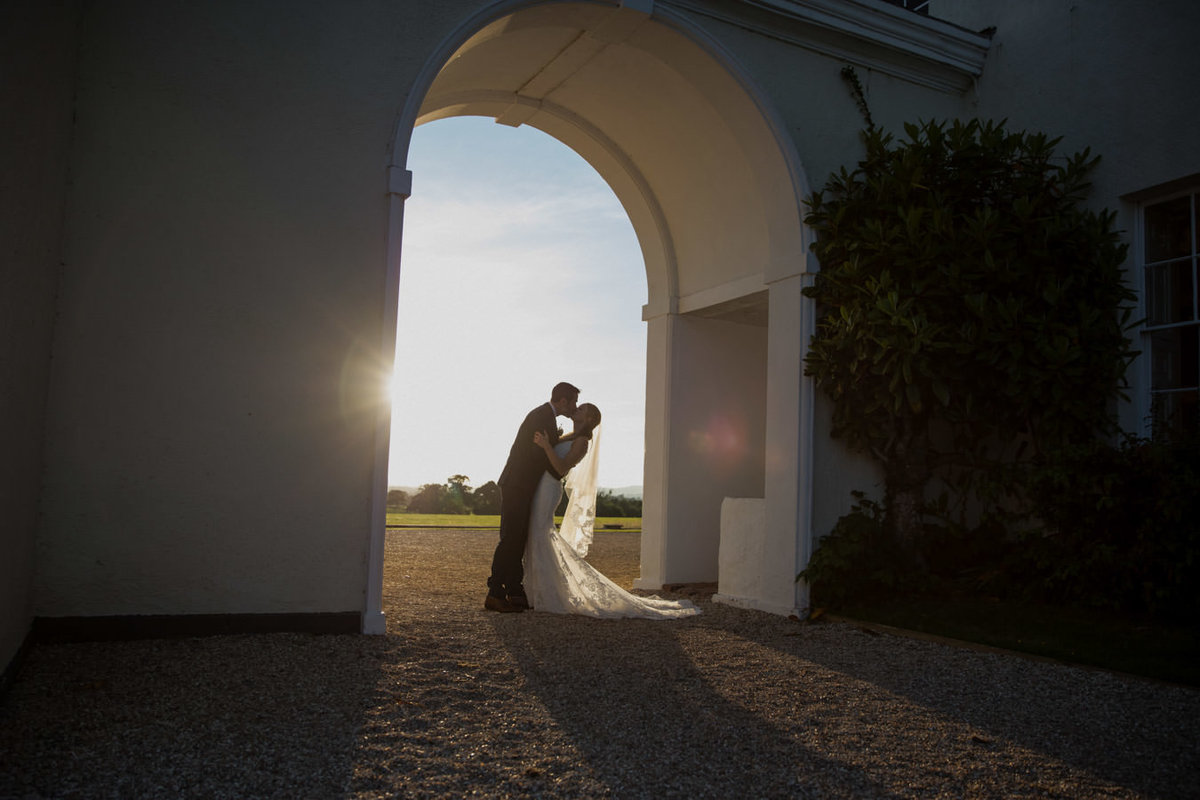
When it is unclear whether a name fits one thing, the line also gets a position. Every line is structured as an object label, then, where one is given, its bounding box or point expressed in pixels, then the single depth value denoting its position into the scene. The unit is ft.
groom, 21.04
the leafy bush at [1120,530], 17.74
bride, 20.84
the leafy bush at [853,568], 21.08
